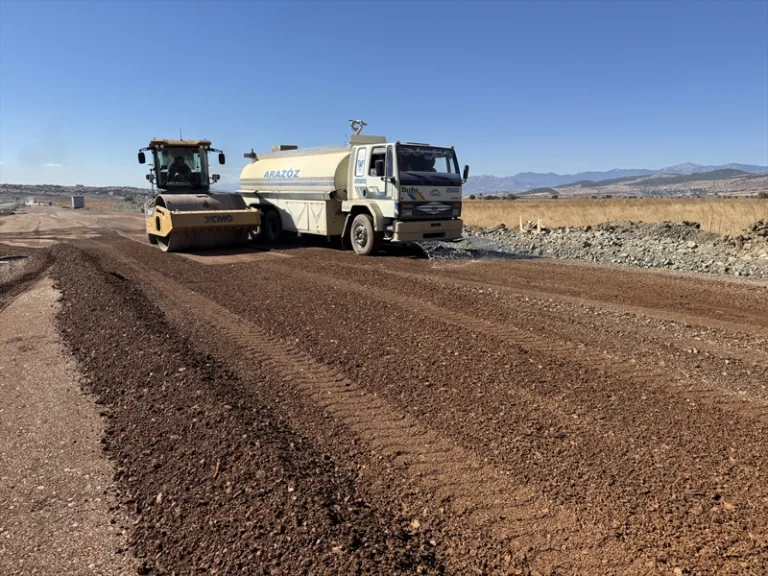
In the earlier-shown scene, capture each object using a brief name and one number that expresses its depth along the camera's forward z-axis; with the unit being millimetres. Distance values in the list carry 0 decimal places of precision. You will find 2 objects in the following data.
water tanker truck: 13375
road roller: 15719
